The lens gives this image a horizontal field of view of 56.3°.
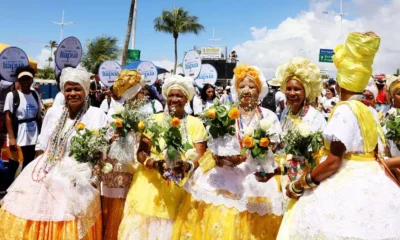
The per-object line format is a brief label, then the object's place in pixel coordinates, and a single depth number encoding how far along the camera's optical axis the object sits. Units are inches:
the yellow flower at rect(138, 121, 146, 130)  142.6
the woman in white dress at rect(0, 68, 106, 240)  140.1
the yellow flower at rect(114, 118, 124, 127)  145.3
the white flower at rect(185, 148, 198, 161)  141.7
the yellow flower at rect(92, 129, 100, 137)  147.8
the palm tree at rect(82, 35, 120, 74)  1308.4
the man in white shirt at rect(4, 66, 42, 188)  233.9
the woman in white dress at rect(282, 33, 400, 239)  98.5
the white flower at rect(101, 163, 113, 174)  149.7
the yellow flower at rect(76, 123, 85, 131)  147.1
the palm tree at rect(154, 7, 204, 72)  1659.7
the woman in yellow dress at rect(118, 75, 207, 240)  149.6
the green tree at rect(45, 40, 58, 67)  3260.3
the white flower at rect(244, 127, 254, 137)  131.1
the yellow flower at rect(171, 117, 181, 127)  136.6
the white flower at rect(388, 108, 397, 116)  156.8
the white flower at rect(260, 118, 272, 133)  127.6
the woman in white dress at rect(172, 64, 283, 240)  137.6
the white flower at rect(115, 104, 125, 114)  149.6
